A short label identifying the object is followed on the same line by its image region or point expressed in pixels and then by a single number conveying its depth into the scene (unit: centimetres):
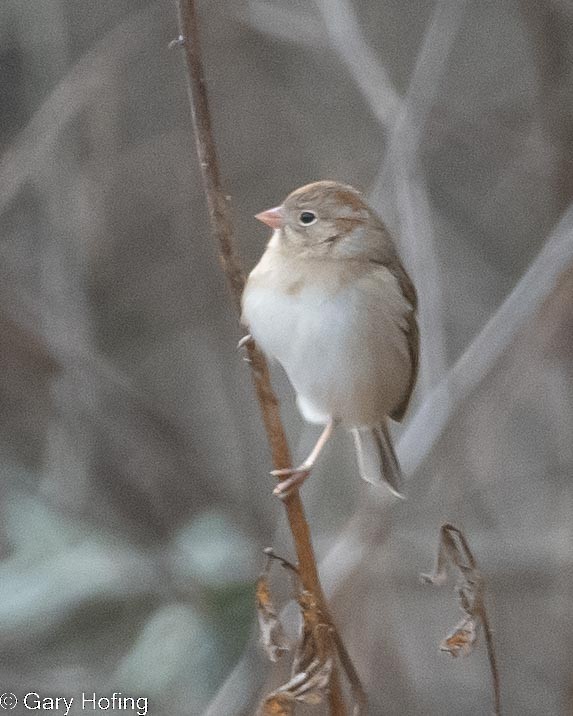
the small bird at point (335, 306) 422
